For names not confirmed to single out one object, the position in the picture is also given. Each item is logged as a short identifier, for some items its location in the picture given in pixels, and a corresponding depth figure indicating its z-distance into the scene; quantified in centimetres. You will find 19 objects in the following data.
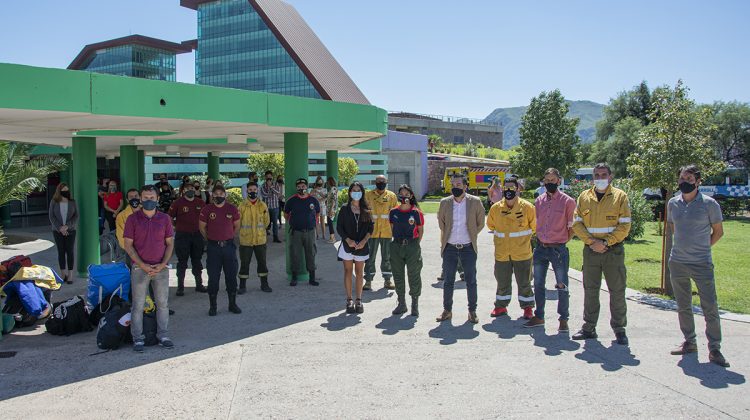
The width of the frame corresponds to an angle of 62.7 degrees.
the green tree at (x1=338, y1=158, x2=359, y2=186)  3075
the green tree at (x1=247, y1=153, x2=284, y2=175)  2991
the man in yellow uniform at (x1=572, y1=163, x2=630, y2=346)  657
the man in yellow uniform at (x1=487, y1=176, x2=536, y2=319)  746
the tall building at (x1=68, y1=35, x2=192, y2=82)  12744
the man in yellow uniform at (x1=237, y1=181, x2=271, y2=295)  931
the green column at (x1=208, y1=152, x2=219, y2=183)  2194
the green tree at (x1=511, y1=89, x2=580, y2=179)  3794
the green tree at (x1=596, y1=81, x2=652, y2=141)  4975
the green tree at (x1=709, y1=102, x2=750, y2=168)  4066
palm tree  1432
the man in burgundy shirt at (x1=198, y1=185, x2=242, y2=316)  801
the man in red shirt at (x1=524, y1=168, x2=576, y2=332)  710
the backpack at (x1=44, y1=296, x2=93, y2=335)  712
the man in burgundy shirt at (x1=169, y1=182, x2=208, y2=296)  929
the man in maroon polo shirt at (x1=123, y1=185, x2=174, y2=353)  644
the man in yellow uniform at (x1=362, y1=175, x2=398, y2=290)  955
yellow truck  4262
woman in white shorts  815
